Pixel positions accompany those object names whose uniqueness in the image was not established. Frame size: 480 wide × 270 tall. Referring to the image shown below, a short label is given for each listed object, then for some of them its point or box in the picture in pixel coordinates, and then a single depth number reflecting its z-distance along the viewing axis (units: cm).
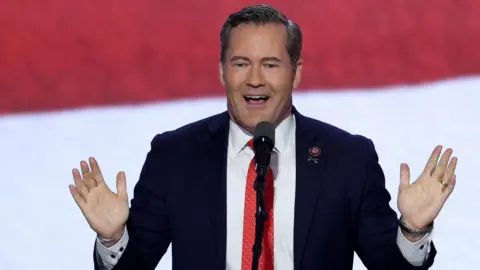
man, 1197
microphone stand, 1169
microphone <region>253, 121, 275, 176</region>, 1170
